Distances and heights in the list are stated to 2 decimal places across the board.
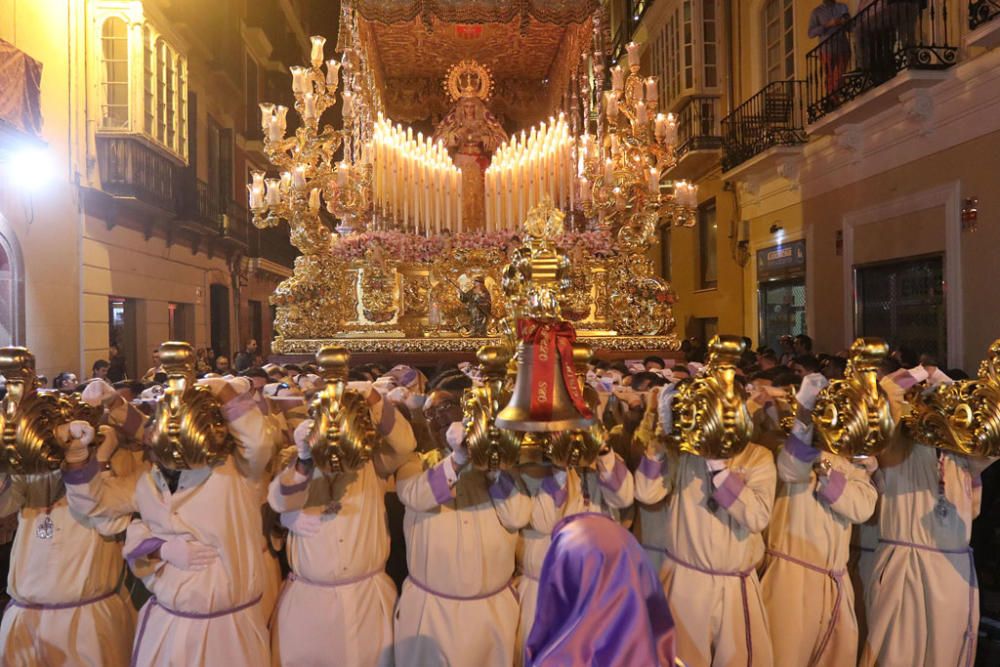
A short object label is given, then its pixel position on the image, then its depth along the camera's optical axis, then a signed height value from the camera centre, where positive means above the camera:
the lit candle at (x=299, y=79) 7.39 +2.45
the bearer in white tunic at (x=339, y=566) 3.30 -0.96
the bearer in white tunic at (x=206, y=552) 3.14 -0.84
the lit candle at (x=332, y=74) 7.77 +2.63
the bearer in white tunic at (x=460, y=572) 3.38 -1.01
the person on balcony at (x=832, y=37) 10.12 +3.79
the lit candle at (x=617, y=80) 7.87 +2.55
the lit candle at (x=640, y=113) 7.64 +2.15
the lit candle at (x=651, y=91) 7.58 +2.35
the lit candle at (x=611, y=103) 7.72 +2.28
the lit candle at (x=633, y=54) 7.64 +2.74
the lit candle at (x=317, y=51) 7.46 +2.74
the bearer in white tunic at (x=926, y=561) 3.47 -1.03
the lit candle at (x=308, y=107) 7.42 +2.21
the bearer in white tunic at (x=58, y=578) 3.35 -1.00
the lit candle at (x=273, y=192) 7.49 +1.42
